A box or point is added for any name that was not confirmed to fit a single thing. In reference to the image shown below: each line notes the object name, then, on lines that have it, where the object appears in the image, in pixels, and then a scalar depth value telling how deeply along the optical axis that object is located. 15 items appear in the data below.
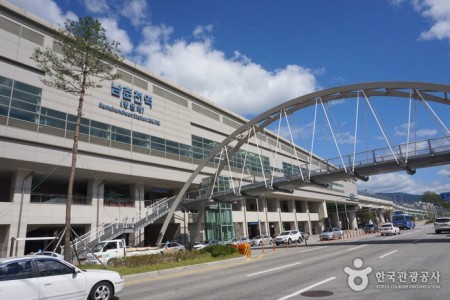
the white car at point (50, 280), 7.50
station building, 29.33
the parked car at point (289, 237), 40.14
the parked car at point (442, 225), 37.09
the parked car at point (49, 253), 21.05
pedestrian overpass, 27.41
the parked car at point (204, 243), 34.69
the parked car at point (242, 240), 39.22
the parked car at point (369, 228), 58.75
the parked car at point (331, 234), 43.86
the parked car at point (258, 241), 42.71
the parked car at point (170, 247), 28.93
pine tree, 20.34
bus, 58.94
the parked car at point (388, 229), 42.09
